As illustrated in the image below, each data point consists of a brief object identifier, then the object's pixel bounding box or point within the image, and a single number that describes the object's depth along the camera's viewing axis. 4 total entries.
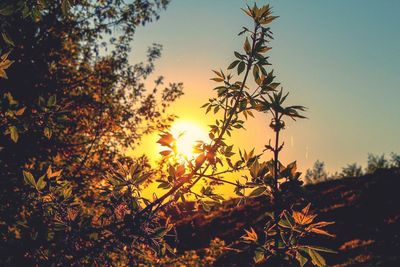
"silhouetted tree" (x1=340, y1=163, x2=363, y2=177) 63.55
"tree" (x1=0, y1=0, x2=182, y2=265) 7.99
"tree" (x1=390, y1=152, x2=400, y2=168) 64.33
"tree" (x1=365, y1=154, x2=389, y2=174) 62.61
